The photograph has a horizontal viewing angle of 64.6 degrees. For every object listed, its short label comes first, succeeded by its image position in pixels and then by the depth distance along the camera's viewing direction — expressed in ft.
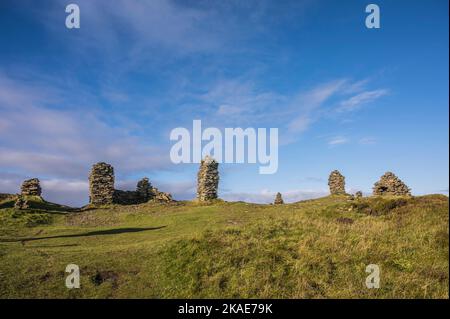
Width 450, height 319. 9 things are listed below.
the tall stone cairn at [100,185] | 157.89
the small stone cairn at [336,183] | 165.89
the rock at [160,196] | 163.89
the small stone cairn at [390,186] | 137.39
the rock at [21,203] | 123.95
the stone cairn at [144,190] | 179.11
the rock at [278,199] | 195.40
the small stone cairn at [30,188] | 156.15
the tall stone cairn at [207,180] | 148.36
